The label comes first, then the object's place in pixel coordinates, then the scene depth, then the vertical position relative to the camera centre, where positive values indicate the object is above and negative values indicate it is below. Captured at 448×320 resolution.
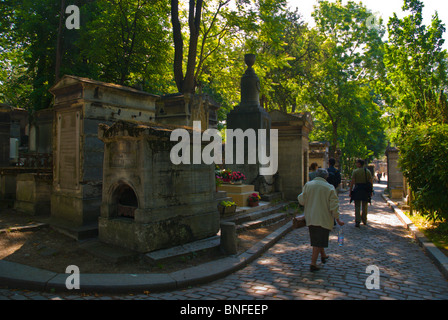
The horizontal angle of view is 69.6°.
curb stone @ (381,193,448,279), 5.73 -1.82
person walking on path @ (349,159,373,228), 9.40 -0.67
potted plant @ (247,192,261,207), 10.57 -1.21
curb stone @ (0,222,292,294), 4.61 -1.75
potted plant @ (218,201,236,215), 8.92 -1.23
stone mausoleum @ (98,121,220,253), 5.87 -0.59
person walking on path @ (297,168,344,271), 5.56 -0.86
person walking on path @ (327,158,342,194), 10.03 -0.40
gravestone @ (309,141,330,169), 23.34 +0.53
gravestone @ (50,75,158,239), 7.56 +0.45
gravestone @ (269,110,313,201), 14.33 +0.60
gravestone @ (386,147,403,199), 22.66 -0.55
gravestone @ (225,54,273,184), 12.88 +1.93
